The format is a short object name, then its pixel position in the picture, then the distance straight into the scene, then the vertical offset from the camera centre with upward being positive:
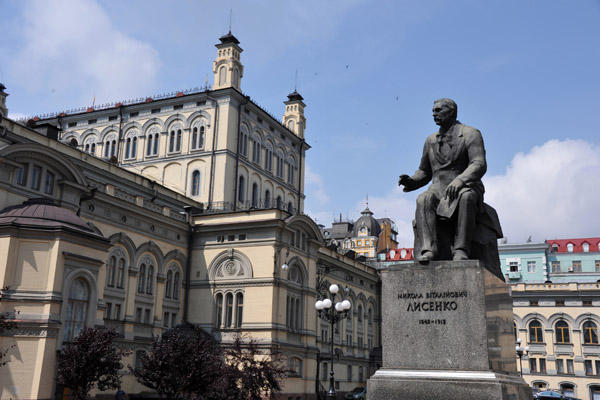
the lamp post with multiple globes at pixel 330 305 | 24.99 +2.44
